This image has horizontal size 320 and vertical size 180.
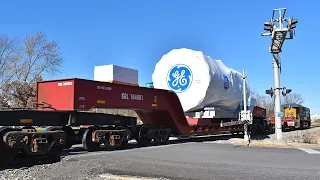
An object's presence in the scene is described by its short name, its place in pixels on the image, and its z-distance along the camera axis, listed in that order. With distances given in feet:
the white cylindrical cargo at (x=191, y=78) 54.34
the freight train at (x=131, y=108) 32.50
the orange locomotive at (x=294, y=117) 130.56
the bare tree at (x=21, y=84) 135.64
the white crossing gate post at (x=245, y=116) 62.69
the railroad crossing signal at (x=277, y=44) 61.36
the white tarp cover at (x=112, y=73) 43.09
